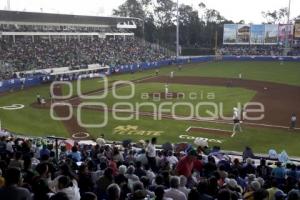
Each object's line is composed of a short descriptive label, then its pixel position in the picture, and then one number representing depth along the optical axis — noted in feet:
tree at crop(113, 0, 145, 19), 375.25
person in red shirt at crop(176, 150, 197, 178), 38.32
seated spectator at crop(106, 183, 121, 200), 23.34
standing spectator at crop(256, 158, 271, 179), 42.60
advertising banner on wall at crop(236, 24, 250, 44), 274.16
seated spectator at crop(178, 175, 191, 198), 29.30
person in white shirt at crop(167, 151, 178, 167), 46.01
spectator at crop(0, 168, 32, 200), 21.70
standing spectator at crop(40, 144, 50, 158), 46.28
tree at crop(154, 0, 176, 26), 361.71
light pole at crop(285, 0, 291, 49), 261.44
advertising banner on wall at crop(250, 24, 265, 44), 269.85
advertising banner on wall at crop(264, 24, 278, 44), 267.39
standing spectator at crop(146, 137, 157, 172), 46.80
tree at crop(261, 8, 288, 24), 409.57
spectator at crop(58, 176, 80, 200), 25.24
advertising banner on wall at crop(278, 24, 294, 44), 261.09
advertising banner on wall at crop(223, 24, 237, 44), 278.46
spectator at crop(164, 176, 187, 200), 27.30
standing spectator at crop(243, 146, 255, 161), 56.13
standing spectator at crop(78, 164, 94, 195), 31.01
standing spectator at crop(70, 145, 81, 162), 46.36
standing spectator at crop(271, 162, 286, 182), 39.43
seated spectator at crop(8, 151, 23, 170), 34.66
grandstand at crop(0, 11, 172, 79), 185.47
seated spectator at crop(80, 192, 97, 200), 20.89
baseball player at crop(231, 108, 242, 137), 88.43
